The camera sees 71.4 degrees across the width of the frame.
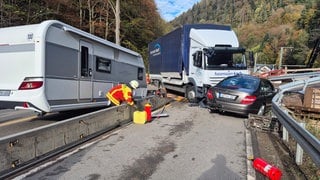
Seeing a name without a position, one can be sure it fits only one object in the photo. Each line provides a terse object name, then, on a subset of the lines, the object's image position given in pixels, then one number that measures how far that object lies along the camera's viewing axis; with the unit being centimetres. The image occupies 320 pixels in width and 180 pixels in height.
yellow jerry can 679
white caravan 549
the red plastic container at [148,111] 696
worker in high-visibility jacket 689
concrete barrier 341
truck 985
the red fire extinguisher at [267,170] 337
